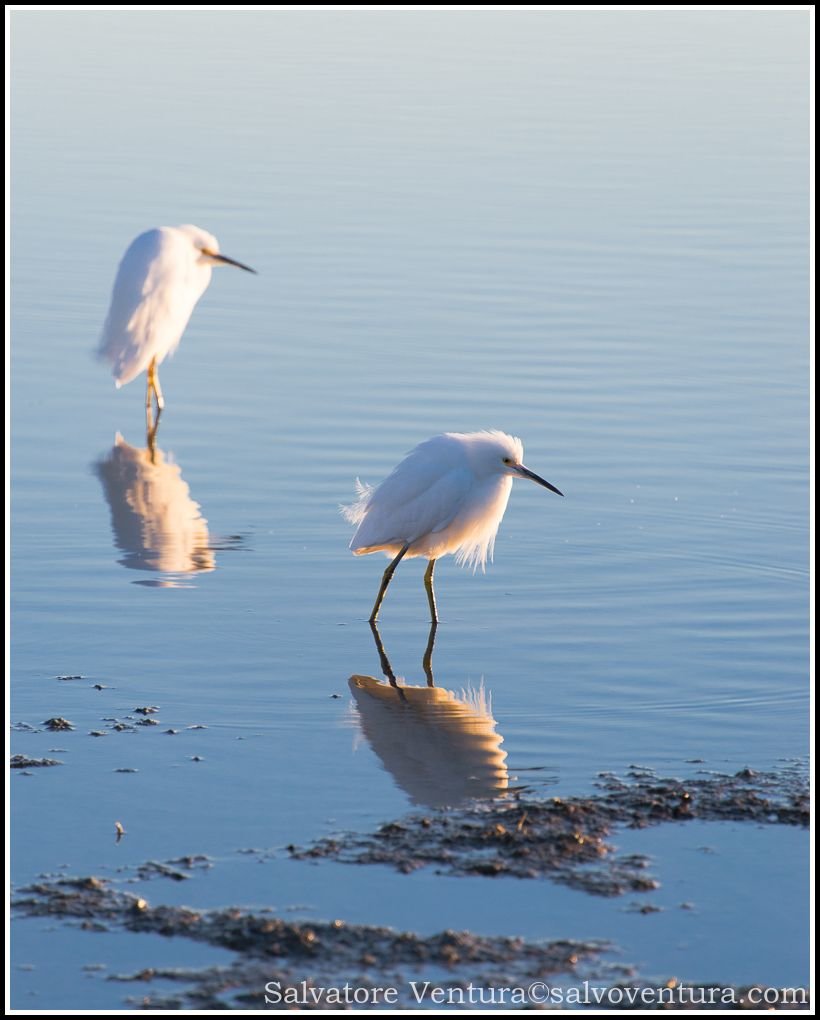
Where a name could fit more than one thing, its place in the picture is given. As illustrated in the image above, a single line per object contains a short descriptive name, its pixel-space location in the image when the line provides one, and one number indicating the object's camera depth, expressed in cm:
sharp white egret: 1683
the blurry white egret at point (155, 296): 2614
